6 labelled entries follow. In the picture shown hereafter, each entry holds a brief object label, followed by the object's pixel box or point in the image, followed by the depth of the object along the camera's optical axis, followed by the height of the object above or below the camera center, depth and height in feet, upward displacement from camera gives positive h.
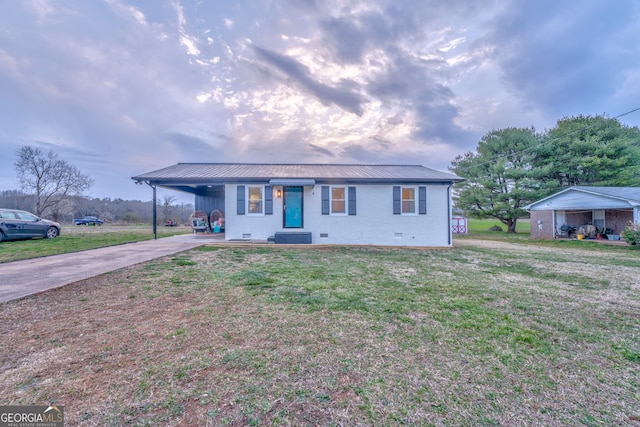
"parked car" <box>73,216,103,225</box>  94.14 -0.65
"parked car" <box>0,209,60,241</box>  31.45 -0.83
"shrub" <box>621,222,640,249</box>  34.99 -2.85
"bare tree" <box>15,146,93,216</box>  75.31 +13.87
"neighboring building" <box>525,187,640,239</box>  42.09 +1.01
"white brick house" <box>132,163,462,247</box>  33.40 +1.38
